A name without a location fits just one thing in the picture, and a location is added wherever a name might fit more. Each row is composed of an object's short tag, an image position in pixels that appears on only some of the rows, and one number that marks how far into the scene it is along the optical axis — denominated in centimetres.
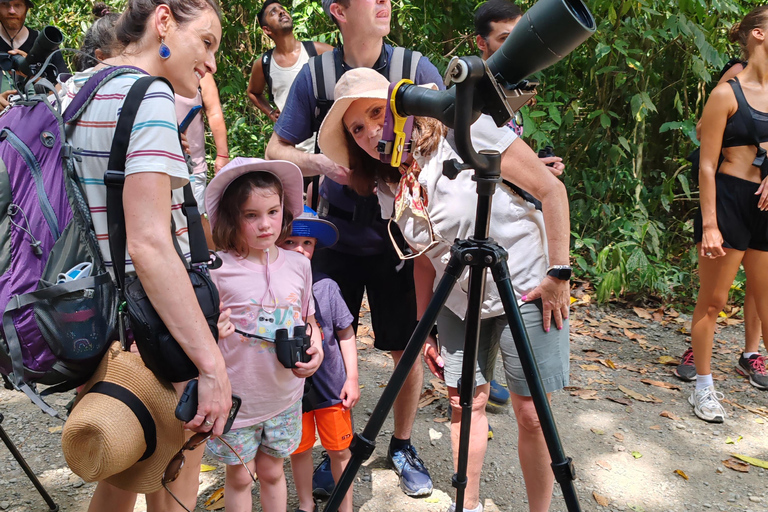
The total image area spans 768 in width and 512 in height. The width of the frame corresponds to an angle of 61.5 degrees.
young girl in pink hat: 216
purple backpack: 146
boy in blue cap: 248
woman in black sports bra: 355
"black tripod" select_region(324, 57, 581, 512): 144
